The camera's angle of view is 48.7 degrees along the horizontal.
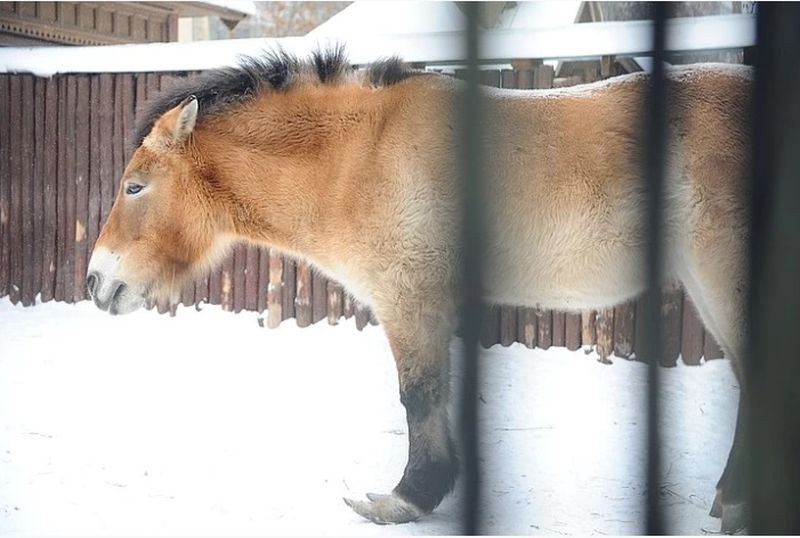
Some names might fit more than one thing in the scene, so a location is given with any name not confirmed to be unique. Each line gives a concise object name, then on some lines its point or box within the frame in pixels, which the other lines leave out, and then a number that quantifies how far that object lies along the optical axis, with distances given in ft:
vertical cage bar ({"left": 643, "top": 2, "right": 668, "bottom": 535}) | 7.18
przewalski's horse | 12.60
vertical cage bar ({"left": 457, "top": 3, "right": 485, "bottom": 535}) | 7.34
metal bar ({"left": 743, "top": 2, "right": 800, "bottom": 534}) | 6.64
